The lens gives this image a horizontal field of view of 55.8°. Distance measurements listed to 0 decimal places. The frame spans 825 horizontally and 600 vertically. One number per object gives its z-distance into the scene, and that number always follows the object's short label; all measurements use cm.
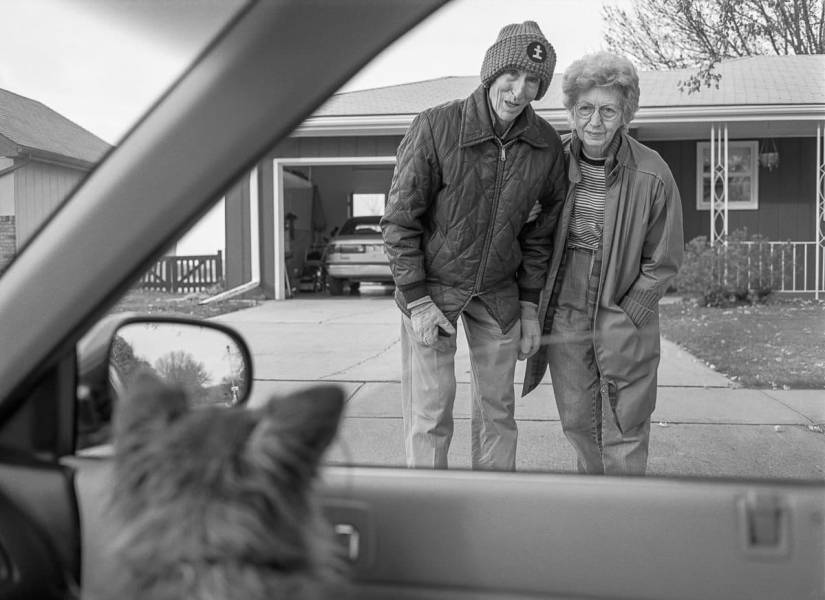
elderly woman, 280
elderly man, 275
